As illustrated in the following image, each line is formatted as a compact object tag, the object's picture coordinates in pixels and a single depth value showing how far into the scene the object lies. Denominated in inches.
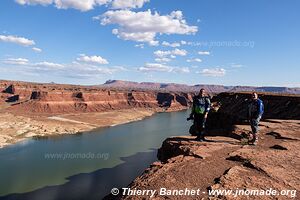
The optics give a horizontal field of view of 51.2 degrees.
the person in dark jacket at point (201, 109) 477.4
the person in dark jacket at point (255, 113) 458.9
